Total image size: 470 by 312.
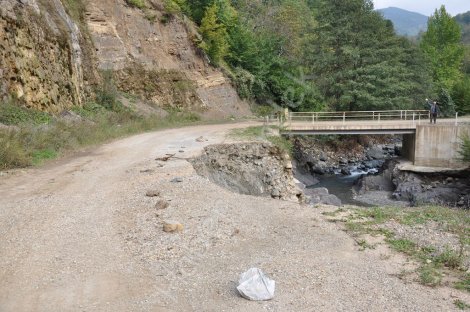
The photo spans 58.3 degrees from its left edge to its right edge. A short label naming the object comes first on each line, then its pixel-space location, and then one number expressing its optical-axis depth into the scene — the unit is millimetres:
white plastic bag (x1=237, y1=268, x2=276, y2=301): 5441
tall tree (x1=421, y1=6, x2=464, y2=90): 49812
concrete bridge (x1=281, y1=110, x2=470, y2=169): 22719
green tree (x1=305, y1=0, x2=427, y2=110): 30000
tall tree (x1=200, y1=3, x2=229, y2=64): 32812
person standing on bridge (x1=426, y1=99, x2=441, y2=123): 23031
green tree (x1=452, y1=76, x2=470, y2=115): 38500
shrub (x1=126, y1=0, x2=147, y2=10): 29397
